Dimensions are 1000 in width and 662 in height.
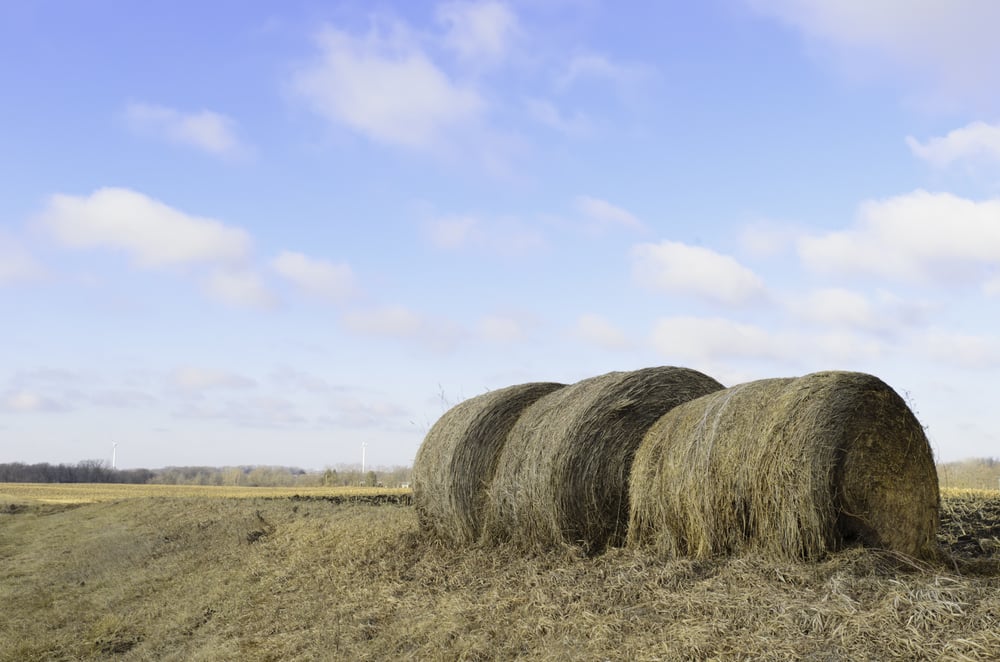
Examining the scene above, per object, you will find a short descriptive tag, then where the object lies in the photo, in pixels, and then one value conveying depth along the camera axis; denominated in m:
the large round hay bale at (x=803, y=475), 7.44
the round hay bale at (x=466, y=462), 10.84
